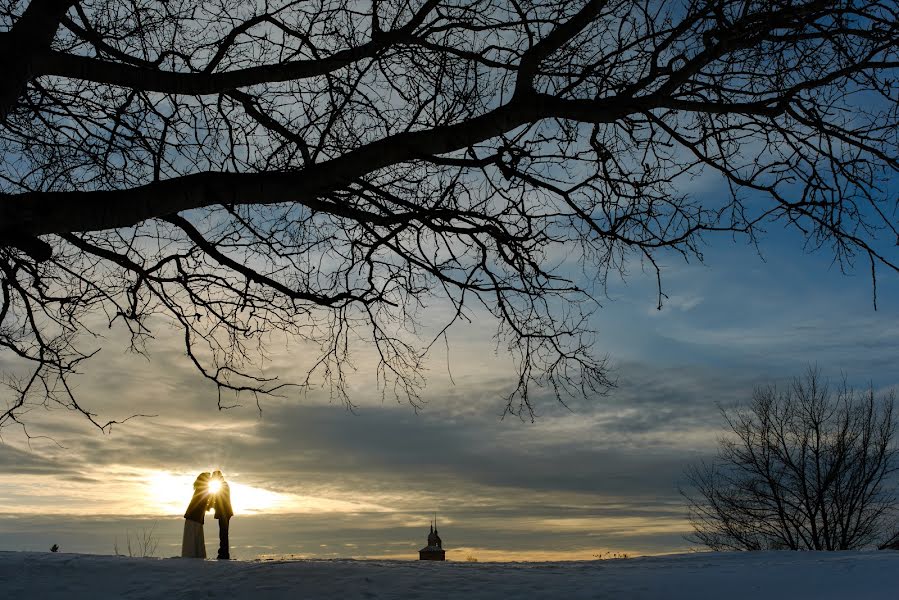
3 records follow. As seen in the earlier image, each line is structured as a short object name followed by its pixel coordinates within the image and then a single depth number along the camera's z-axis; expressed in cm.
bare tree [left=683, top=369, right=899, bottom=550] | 2258
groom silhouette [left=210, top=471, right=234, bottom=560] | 1048
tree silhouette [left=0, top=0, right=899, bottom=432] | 605
